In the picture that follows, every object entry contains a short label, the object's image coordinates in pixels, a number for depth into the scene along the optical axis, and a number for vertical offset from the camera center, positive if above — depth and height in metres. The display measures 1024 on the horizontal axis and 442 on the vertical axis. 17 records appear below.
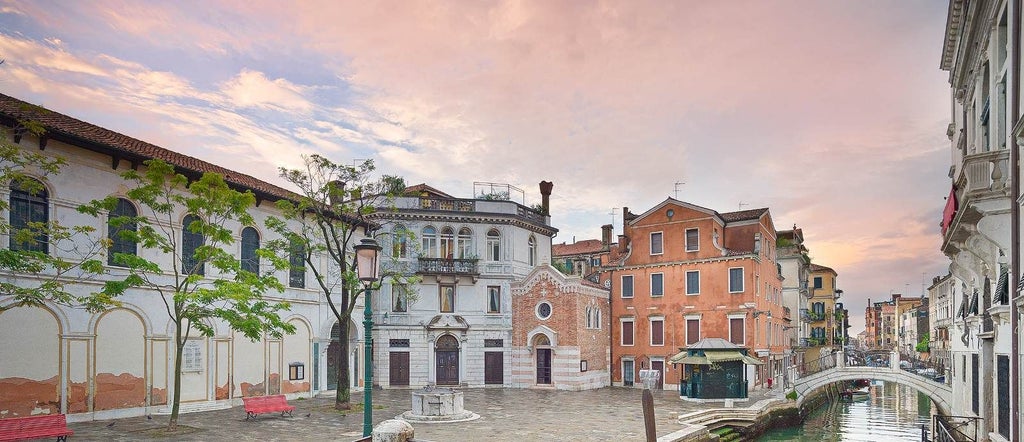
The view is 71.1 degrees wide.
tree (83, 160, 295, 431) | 17.58 +0.32
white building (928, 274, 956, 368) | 49.22 -4.04
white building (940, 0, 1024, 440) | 10.37 +0.91
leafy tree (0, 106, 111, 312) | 14.41 +0.56
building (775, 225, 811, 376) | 45.75 -1.14
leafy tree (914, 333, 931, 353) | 82.25 -9.37
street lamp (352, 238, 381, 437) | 13.27 -0.17
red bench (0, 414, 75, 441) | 14.85 -3.41
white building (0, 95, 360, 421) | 18.50 -2.16
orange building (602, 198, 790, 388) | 33.69 -1.07
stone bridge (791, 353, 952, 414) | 30.12 -5.18
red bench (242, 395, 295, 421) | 21.23 -4.16
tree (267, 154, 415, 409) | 23.45 +2.02
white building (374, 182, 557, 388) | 34.12 -1.45
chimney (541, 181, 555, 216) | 39.53 +4.03
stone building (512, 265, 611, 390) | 34.28 -3.25
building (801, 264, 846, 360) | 57.25 -3.75
